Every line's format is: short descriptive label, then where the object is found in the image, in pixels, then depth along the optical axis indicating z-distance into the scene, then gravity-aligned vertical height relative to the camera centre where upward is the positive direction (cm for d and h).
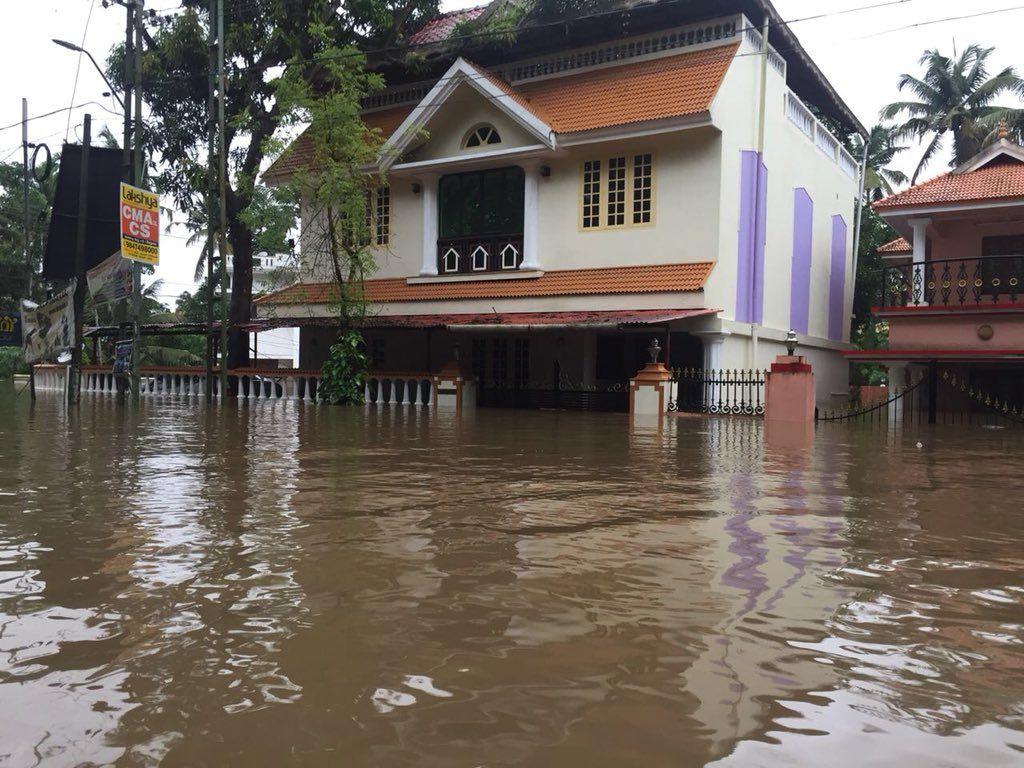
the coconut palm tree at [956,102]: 3359 +1146
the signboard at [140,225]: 1756 +290
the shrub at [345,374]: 2172 -17
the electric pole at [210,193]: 2220 +465
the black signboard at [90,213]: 1853 +331
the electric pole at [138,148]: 1878 +475
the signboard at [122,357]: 2102 +14
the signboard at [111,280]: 1892 +186
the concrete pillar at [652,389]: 1811 -34
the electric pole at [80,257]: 1805 +225
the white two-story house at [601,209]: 1967 +426
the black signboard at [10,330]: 1938 +71
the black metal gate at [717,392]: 1897 -42
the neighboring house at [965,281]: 1834 +227
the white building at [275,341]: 5325 +158
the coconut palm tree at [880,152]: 3703 +998
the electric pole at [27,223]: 3300 +550
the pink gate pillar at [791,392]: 1688 -32
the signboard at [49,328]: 1888 +75
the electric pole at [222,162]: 2092 +517
